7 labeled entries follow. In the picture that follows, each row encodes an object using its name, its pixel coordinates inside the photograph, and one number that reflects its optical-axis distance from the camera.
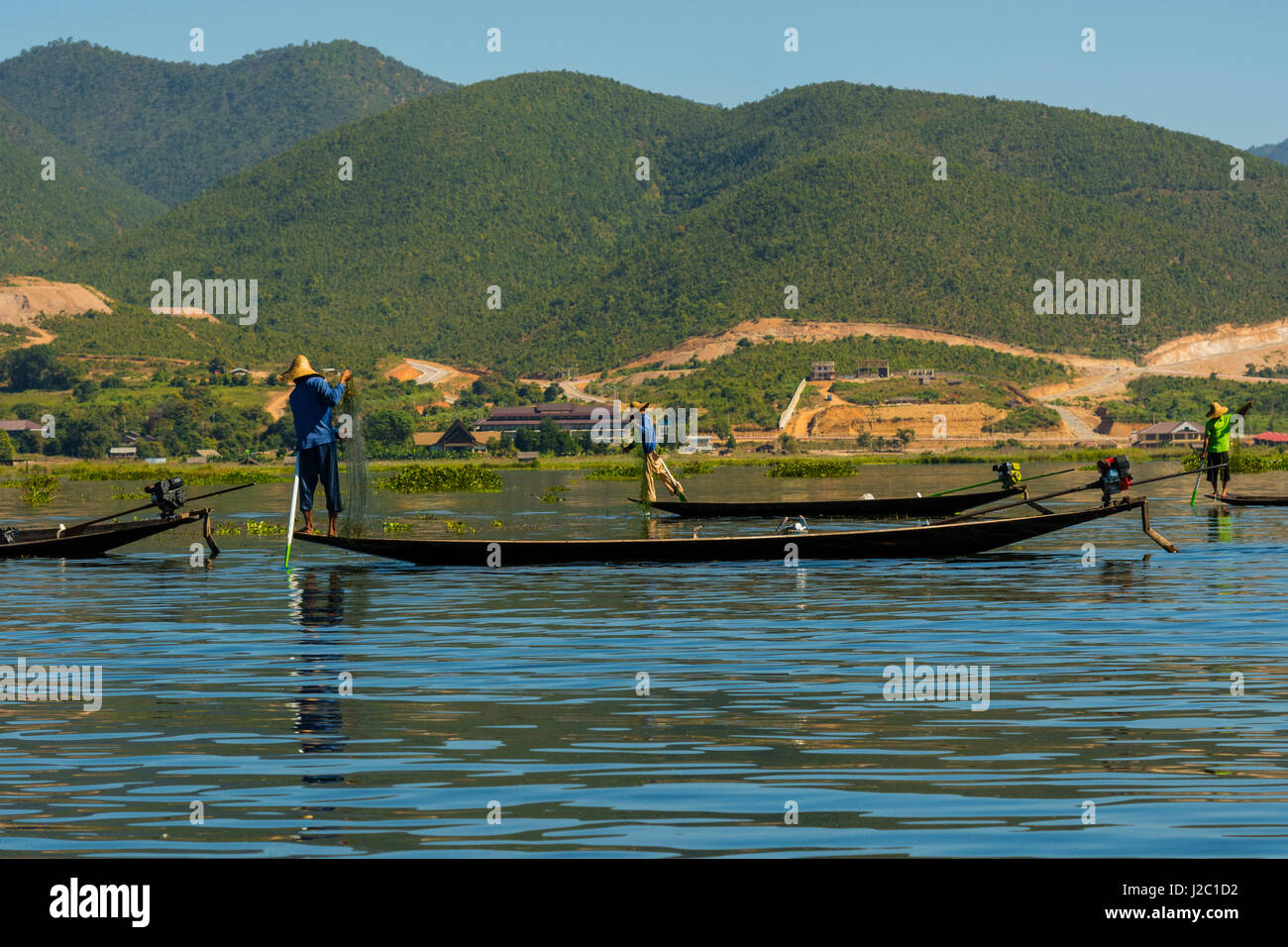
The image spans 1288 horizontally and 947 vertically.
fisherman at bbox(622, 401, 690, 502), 34.47
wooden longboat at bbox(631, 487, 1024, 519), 35.34
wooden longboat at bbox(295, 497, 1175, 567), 24.55
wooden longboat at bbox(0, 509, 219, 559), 28.25
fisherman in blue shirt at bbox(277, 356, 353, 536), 23.88
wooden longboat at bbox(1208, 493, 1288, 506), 33.31
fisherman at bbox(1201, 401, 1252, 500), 33.31
